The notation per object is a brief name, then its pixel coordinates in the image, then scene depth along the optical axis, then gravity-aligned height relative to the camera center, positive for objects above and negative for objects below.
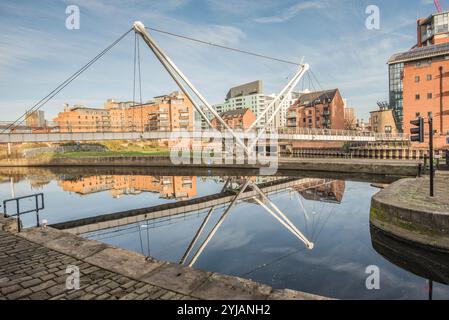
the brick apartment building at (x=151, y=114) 117.19 +15.48
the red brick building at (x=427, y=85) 49.69 +9.82
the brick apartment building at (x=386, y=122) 89.50 +5.38
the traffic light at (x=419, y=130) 11.33 +0.30
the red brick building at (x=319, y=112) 83.21 +9.15
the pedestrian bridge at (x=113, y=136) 33.00 +1.53
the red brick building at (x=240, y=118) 115.25 +10.83
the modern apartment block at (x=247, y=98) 162.00 +27.28
